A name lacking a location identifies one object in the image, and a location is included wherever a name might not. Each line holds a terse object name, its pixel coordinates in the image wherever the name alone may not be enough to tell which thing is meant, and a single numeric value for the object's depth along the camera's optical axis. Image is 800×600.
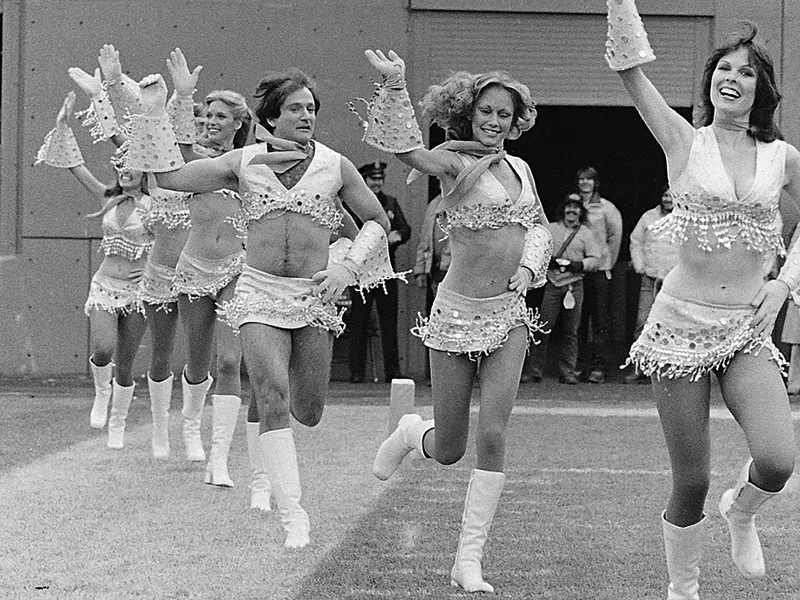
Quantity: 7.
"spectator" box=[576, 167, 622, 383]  14.40
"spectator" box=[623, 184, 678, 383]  13.90
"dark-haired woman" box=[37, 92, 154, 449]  9.67
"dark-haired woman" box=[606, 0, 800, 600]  4.88
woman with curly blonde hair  5.78
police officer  14.32
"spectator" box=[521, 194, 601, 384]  14.27
